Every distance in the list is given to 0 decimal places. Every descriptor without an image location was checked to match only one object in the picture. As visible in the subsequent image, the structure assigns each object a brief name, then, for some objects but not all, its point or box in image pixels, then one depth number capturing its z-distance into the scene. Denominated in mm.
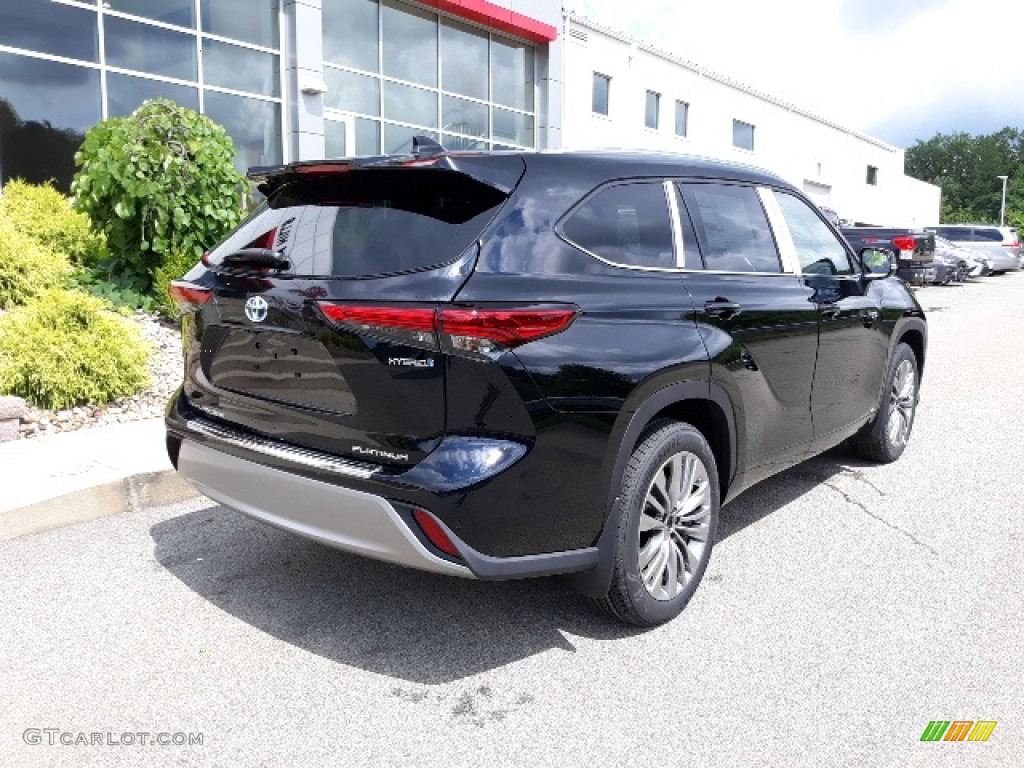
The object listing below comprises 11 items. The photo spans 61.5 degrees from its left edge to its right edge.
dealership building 12617
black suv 2727
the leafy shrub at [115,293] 8281
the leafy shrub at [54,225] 9008
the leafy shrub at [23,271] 7801
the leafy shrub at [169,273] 8086
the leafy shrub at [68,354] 6242
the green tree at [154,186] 8156
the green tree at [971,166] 119875
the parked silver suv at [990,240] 31612
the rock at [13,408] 5832
